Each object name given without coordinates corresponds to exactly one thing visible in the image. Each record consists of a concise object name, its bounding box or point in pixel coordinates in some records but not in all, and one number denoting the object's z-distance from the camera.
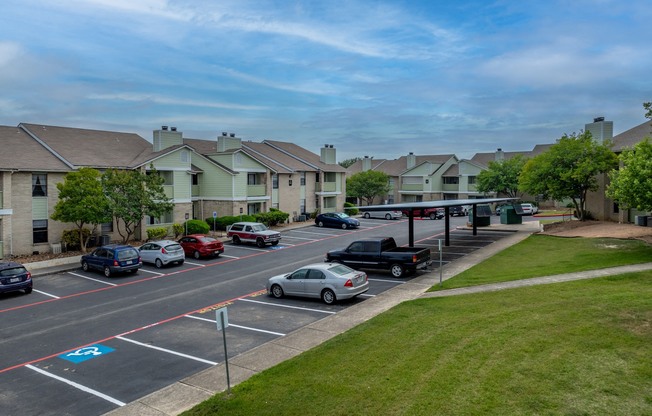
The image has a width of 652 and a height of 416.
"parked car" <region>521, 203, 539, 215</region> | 53.38
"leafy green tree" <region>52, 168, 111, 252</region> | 27.80
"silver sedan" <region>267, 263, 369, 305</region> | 17.22
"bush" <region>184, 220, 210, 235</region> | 36.72
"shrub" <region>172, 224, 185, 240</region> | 36.36
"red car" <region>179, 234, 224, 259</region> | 28.60
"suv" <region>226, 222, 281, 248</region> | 32.94
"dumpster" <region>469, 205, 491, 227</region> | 41.25
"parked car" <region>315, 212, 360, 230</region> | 43.56
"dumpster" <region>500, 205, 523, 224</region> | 42.16
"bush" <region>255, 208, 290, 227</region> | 42.34
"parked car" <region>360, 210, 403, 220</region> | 53.00
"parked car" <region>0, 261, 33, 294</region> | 20.17
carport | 26.16
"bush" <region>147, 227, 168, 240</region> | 34.41
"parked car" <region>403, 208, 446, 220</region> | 52.38
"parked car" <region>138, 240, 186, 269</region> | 26.36
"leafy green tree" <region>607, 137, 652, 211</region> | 20.45
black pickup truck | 21.50
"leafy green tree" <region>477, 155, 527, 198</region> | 59.56
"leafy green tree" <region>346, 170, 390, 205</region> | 64.31
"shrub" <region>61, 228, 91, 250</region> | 30.05
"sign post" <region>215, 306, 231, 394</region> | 9.60
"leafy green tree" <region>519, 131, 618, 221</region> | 32.53
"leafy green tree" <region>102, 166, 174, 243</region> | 29.95
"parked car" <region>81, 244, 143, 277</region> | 24.16
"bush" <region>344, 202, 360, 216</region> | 57.47
